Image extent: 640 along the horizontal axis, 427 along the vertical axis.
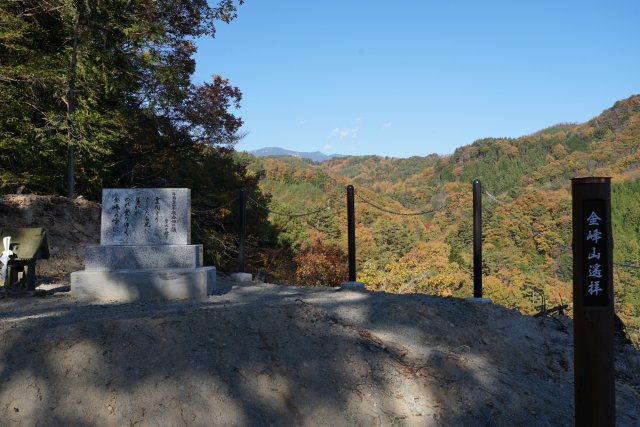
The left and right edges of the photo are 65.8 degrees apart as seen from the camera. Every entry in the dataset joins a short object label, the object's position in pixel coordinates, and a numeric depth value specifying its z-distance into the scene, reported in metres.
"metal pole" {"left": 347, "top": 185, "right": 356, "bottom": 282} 7.13
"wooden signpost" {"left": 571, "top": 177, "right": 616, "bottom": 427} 3.04
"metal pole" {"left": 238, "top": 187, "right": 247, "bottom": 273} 8.59
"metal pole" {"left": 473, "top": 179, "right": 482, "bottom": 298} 6.14
